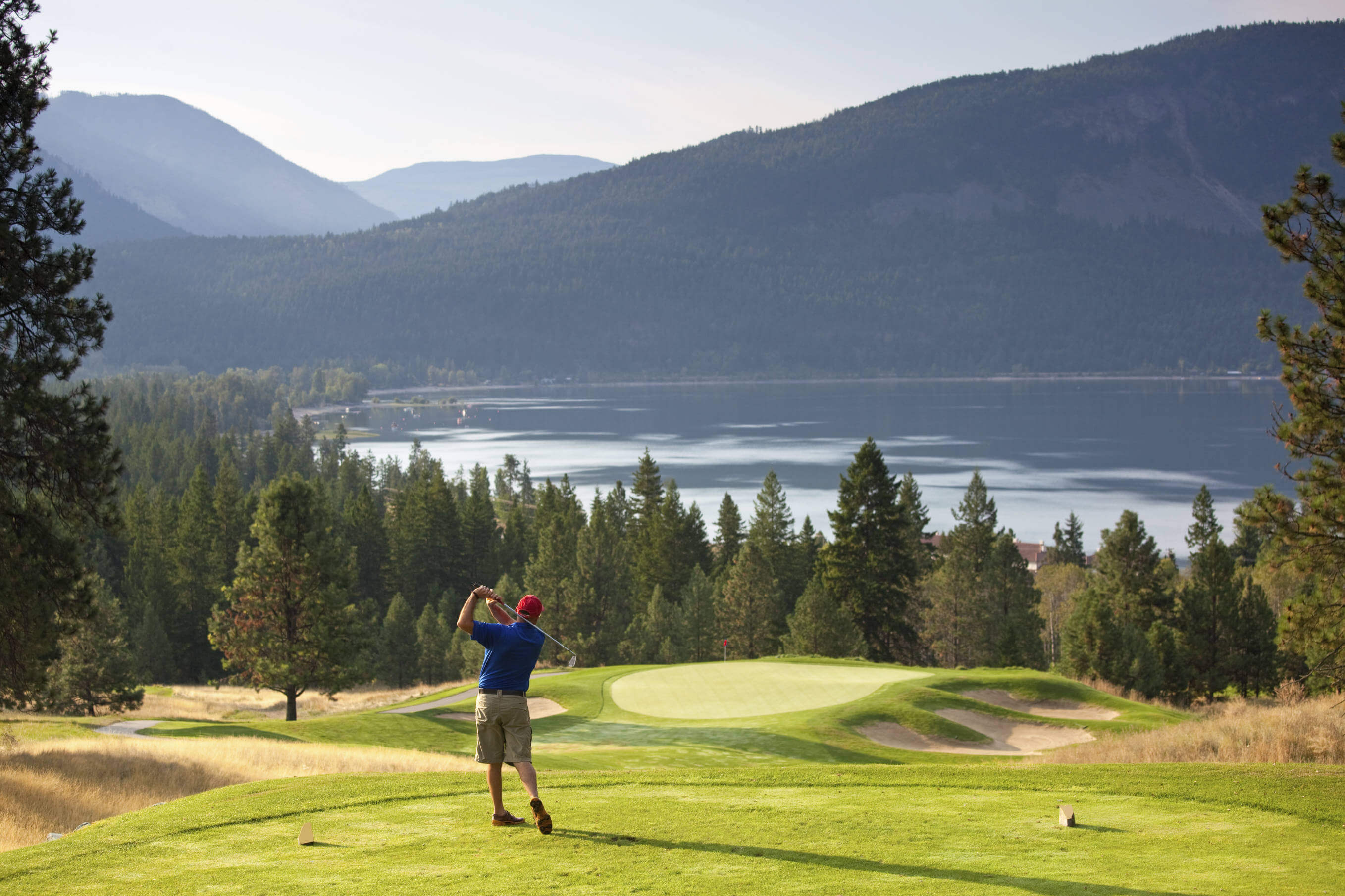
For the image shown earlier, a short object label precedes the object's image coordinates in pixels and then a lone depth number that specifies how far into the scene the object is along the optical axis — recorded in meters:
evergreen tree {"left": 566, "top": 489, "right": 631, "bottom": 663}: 63.09
